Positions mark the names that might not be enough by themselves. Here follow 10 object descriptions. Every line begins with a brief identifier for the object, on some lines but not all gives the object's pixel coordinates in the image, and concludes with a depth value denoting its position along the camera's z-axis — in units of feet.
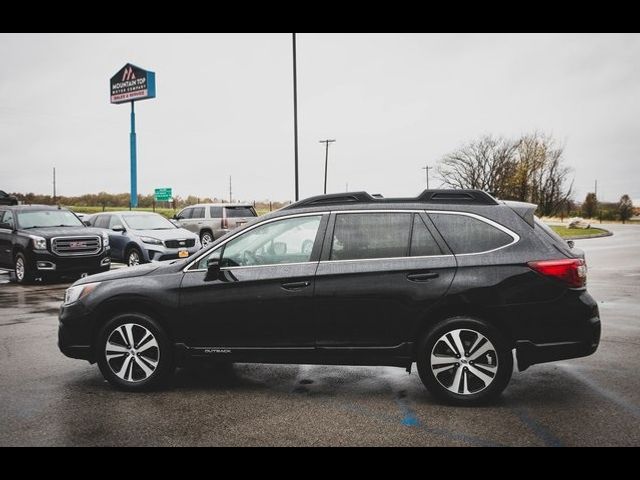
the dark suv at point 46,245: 49.01
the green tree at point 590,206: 245.65
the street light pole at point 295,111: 90.38
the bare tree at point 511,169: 244.20
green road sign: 139.44
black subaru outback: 16.70
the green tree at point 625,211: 233.96
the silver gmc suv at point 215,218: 83.61
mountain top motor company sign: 141.08
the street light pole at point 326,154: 192.75
